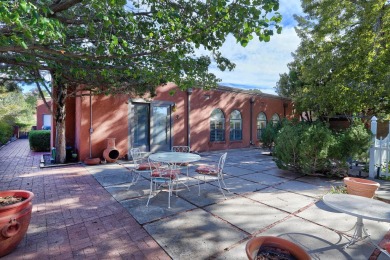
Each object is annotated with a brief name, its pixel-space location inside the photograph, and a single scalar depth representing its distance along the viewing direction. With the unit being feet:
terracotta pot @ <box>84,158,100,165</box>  23.31
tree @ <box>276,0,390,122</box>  19.69
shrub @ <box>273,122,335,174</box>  17.32
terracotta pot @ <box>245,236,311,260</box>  5.73
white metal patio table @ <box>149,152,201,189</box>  13.83
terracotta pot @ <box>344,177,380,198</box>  11.28
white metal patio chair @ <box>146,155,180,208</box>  12.43
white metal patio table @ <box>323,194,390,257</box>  7.10
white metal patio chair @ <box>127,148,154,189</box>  14.93
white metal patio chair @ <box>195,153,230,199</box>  14.24
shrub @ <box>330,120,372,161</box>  18.03
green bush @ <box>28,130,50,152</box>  34.20
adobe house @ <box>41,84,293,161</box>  24.80
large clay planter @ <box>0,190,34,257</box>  7.20
